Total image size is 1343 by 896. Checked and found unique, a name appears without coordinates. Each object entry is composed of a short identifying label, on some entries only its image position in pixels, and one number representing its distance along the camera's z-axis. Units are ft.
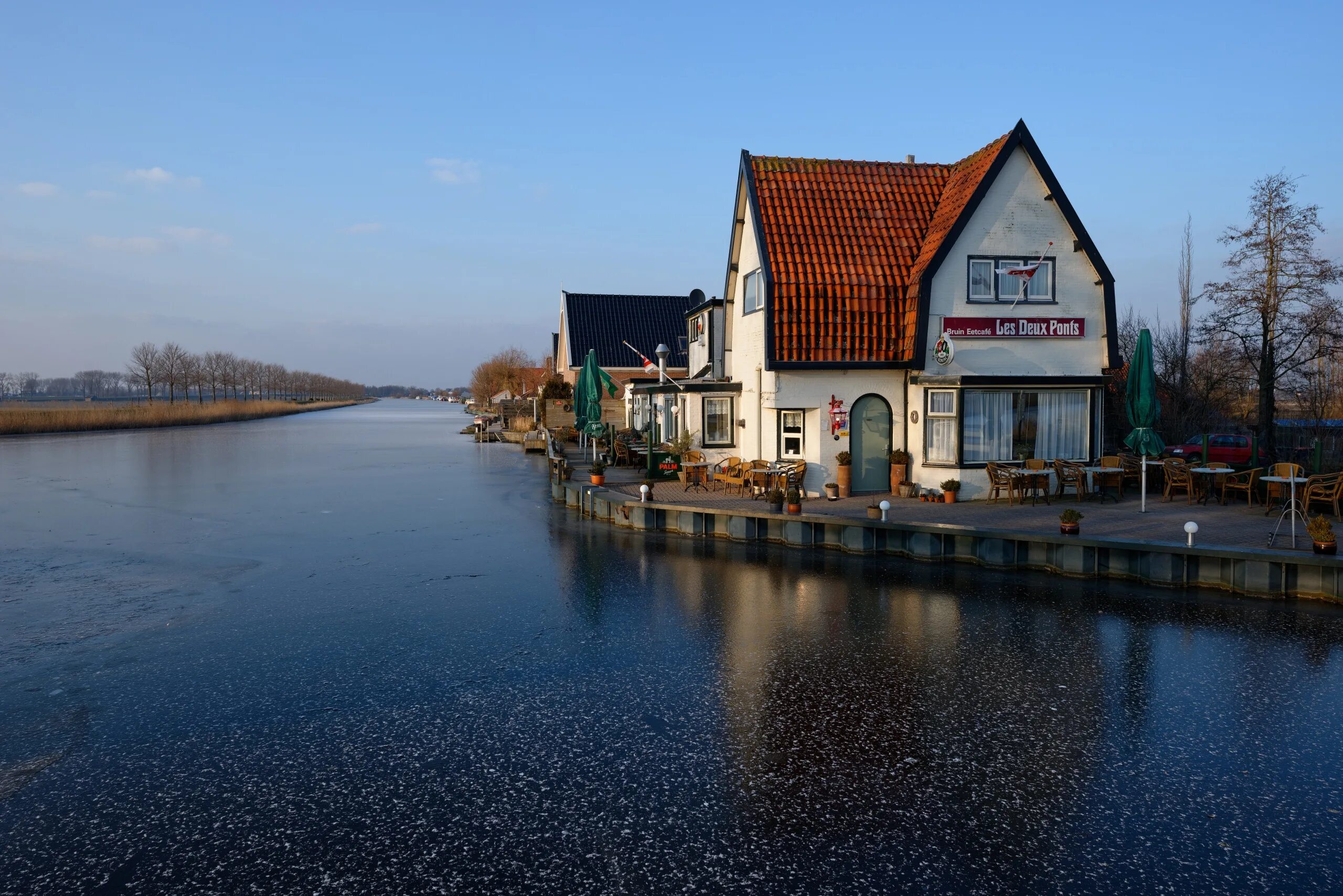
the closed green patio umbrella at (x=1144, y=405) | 56.54
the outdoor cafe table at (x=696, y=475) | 74.02
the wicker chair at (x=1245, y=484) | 57.41
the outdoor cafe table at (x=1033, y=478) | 61.31
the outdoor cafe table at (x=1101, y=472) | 62.16
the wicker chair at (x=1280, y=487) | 53.52
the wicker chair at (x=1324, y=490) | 50.55
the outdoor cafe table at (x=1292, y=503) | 42.66
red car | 85.87
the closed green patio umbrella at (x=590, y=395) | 90.68
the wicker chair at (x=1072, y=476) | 62.69
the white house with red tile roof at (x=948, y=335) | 64.75
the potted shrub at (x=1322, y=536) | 39.37
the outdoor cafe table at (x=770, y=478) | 64.44
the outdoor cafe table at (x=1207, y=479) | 58.34
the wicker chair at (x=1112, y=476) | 64.39
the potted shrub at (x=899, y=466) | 66.23
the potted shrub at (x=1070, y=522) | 46.06
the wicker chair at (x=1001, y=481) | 60.95
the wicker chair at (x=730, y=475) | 70.08
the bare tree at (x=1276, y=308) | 85.20
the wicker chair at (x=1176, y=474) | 62.08
